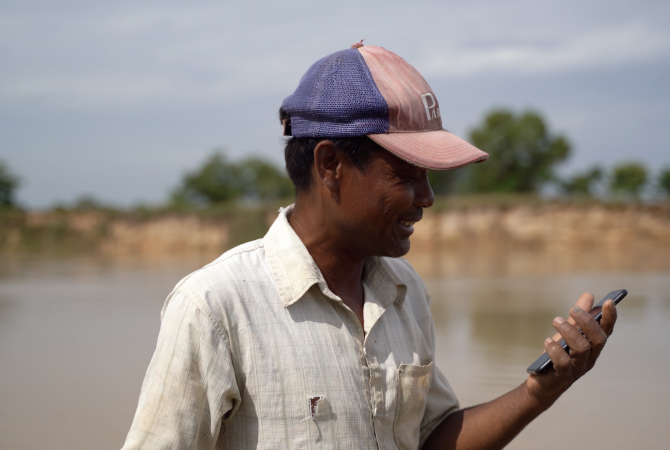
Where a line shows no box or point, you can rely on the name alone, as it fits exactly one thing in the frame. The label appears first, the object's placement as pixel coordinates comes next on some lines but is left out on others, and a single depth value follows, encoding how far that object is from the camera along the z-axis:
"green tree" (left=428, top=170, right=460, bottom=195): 34.41
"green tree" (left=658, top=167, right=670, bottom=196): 29.73
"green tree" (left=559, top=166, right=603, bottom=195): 32.52
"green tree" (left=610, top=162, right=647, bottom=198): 31.45
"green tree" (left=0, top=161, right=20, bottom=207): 31.47
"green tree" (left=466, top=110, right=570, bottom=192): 30.41
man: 1.26
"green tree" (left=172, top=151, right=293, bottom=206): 37.06
